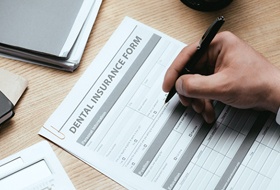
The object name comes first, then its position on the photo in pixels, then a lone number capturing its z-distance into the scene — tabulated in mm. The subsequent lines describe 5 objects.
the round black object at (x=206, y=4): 870
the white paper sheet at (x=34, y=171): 772
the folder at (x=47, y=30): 832
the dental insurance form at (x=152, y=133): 777
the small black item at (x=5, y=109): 790
